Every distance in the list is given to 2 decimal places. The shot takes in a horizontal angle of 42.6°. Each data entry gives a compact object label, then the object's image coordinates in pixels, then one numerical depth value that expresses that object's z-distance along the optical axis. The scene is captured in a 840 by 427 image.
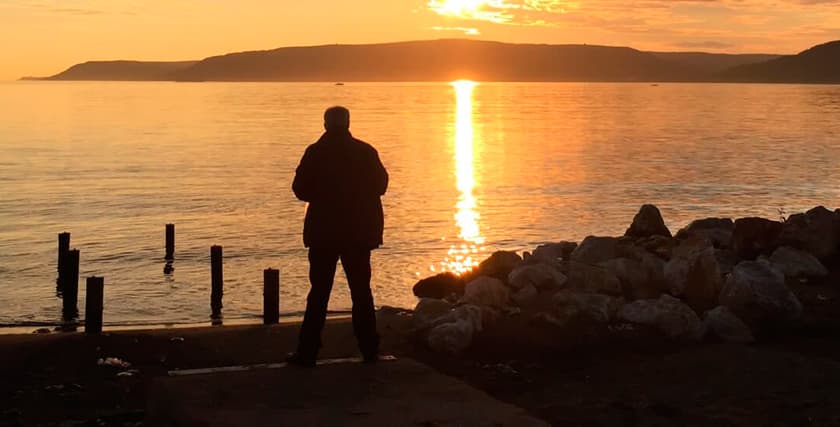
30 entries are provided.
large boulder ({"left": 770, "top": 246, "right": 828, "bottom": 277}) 15.79
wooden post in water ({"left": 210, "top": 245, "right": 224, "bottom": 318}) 20.52
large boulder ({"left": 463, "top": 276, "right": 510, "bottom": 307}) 14.16
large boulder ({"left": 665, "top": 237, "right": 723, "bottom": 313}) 14.24
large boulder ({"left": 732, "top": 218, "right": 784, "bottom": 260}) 17.58
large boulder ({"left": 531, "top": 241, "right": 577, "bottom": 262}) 19.66
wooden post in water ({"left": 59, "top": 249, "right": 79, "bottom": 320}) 19.12
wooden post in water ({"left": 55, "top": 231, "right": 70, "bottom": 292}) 22.14
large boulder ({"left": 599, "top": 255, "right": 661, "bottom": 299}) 15.11
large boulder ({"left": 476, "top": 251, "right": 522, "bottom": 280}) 17.98
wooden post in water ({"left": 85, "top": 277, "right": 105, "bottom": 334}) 15.49
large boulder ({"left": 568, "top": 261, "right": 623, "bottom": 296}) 14.78
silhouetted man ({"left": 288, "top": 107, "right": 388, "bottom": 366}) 8.91
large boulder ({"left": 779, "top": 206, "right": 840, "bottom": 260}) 16.91
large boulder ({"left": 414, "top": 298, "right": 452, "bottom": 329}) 12.73
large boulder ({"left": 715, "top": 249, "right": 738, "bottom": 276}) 16.83
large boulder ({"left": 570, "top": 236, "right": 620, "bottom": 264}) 17.78
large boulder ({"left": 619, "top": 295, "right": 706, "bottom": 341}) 12.23
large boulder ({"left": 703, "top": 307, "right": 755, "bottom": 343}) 12.14
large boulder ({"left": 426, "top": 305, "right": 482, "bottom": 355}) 11.73
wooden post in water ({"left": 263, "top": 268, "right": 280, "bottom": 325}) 16.27
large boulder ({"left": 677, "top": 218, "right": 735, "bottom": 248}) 19.61
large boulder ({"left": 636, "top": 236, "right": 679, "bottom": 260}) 17.94
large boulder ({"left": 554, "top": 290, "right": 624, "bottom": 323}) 12.89
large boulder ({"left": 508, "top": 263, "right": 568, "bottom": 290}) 14.91
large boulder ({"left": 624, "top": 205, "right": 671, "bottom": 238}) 21.53
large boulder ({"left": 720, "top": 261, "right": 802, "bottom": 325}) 12.69
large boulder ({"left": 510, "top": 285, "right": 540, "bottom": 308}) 14.35
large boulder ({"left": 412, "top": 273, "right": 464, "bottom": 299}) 19.00
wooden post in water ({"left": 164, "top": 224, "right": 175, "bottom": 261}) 26.36
